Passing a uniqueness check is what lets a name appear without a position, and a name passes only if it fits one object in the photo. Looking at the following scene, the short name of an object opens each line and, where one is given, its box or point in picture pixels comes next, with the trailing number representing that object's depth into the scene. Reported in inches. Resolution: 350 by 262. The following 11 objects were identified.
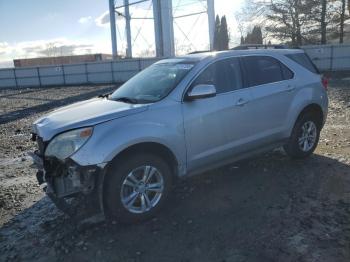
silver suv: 158.9
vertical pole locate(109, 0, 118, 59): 1521.9
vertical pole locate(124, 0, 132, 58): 1529.3
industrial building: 2454.5
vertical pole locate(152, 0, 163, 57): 1396.4
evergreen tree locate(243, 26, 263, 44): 1727.4
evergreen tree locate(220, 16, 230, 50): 2198.6
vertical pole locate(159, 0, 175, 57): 1397.6
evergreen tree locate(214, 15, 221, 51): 2173.6
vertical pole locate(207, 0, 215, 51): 1360.0
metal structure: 1380.4
